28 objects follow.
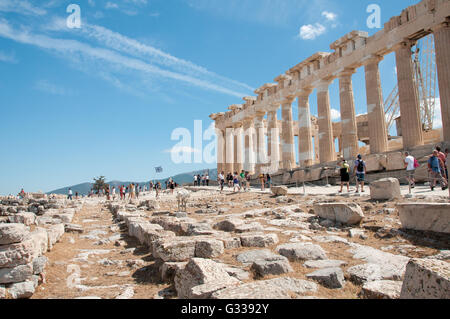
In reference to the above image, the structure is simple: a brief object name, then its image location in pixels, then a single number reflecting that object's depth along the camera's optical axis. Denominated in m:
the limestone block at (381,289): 3.61
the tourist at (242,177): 22.94
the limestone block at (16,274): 4.76
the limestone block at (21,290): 4.70
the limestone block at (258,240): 6.40
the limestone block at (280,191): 15.88
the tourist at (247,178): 24.79
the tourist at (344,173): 14.63
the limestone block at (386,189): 10.45
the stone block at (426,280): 2.91
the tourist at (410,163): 12.78
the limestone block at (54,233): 7.57
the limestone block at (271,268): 4.73
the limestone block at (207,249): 5.78
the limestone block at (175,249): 5.62
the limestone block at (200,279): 3.75
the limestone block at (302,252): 5.48
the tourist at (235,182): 22.16
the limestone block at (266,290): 3.35
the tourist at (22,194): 37.10
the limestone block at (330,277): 4.25
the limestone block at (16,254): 4.82
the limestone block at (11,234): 4.85
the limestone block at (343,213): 8.20
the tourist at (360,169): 14.11
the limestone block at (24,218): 9.55
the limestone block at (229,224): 8.10
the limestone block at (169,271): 5.12
